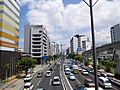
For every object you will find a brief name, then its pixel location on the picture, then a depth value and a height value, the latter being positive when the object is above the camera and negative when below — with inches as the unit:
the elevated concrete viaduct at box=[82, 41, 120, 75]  990.3 +48.8
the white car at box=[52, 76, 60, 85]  884.6 -317.0
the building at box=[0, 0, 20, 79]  1022.2 +228.8
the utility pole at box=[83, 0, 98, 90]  198.1 +10.4
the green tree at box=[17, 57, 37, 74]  1228.7 -174.5
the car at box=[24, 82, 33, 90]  765.5 -316.3
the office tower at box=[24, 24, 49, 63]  2516.1 +305.5
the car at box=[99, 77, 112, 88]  738.6 -278.2
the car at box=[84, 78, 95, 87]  727.0 -280.8
